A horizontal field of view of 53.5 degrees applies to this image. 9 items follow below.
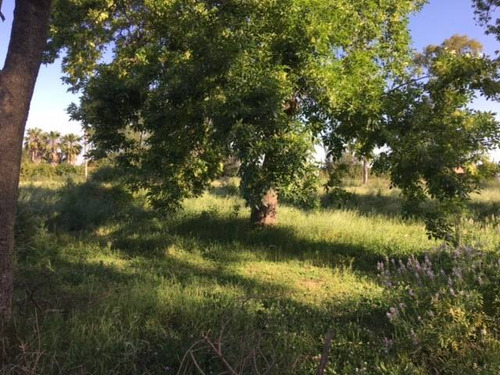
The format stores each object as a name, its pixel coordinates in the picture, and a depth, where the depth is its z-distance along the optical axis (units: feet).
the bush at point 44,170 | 162.91
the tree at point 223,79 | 25.35
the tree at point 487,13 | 41.91
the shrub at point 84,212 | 49.78
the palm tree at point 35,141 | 244.42
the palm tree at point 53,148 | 245.45
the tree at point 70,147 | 234.58
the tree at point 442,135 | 24.82
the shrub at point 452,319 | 13.78
